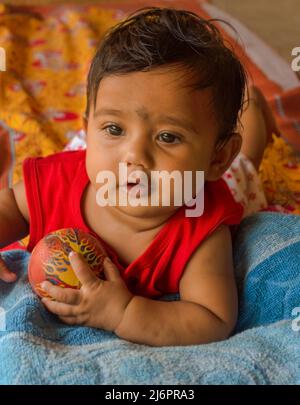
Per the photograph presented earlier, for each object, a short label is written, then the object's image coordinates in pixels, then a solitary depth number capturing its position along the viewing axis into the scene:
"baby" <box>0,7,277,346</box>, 0.76
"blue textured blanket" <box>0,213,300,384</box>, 0.65
